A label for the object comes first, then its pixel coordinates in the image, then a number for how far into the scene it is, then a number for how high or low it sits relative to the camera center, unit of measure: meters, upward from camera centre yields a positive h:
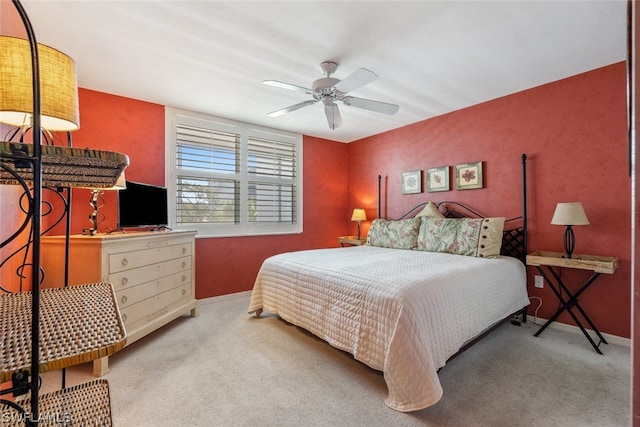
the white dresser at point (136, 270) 2.14 -0.46
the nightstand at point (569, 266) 2.36 -0.56
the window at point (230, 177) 3.62 +0.54
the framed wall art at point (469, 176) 3.48 +0.48
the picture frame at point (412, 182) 4.10 +0.47
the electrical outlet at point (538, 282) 2.98 -0.72
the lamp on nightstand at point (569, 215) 2.47 -0.01
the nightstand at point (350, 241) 4.54 -0.43
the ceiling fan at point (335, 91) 2.17 +1.02
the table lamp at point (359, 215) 4.66 -0.02
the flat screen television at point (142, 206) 2.75 +0.09
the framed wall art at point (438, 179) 3.80 +0.47
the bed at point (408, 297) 1.71 -0.64
